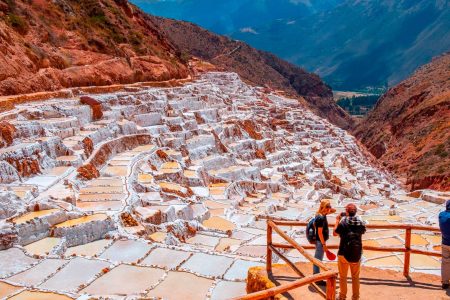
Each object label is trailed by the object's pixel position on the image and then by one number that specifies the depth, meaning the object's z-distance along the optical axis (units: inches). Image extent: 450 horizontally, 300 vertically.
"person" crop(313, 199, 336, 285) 245.8
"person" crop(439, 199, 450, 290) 247.4
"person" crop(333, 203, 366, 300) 225.3
